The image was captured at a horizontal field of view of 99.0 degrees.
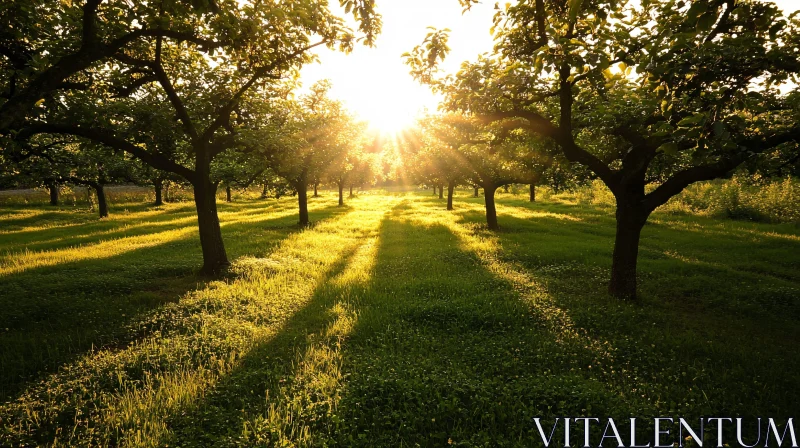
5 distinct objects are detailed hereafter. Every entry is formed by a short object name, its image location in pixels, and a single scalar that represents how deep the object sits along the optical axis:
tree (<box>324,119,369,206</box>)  26.83
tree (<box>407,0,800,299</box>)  4.52
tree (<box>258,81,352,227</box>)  18.62
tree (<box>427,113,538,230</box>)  21.80
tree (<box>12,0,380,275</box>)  9.09
